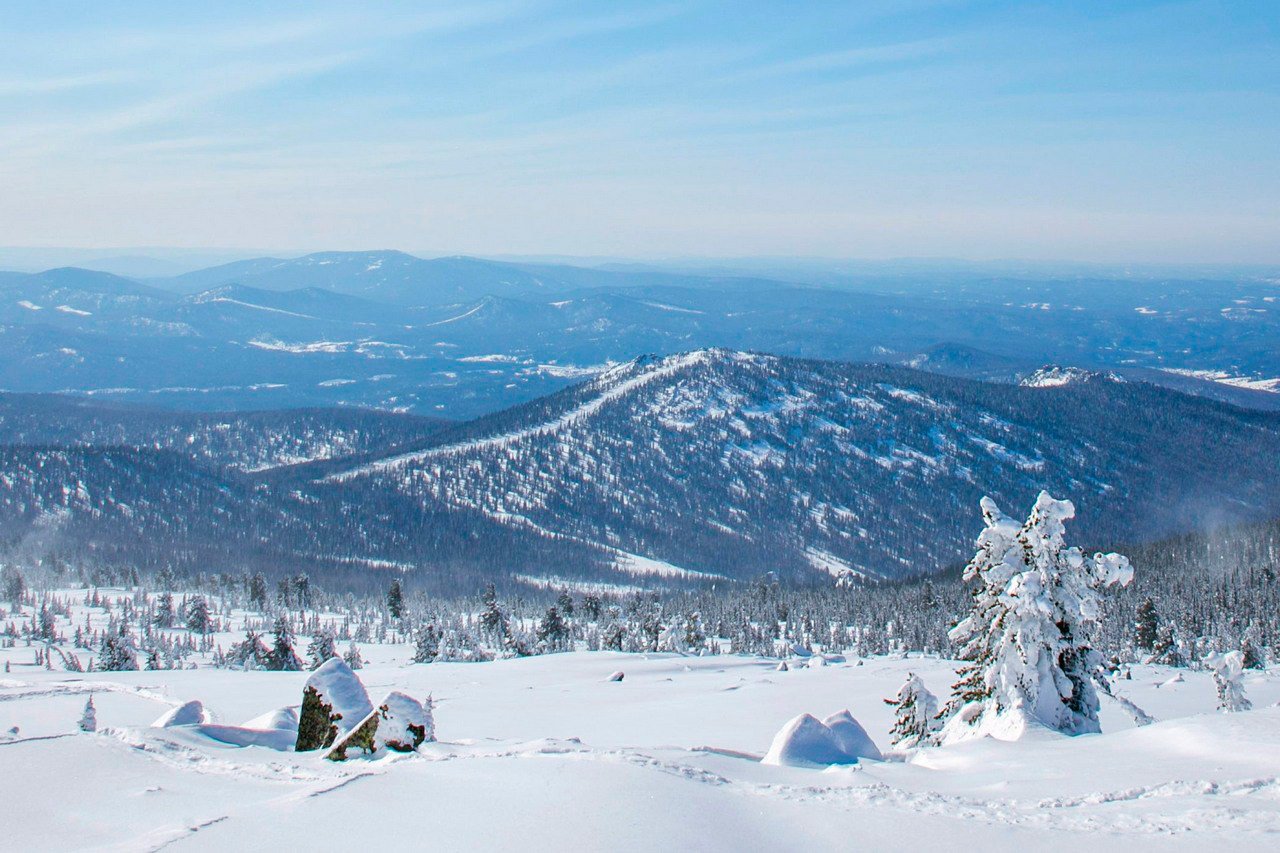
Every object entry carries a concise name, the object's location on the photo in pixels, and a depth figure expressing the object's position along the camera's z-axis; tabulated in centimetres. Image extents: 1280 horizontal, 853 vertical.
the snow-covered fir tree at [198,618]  12650
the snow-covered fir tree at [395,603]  14950
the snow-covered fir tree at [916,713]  3388
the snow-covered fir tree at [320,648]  9488
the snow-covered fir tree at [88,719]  3678
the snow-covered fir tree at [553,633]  11519
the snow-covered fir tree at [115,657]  8875
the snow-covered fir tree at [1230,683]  5494
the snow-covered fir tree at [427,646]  9919
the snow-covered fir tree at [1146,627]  11300
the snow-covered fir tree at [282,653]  8799
